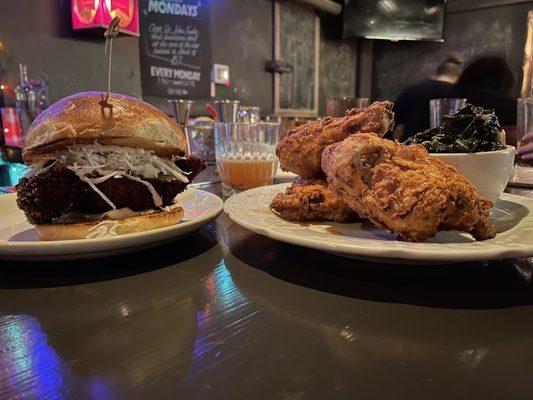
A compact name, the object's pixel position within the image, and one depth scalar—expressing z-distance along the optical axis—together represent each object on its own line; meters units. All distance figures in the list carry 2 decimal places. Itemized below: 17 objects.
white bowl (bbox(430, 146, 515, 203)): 0.28
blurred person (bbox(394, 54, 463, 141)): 1.74
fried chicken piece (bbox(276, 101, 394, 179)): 0.31
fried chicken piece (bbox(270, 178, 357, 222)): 0.28
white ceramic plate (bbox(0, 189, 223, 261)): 0.21
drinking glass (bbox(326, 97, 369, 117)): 0.60
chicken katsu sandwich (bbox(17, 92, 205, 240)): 0.27
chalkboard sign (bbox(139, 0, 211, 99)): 1.09
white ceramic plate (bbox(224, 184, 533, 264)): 0.18
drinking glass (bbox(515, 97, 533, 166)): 0.57
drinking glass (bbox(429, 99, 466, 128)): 0.67
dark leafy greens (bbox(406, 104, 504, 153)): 0.30
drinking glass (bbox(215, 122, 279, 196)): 0.51
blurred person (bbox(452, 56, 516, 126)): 1.61
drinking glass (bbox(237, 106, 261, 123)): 0.81
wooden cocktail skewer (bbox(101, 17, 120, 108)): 0.29
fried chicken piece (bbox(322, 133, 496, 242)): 0.21
